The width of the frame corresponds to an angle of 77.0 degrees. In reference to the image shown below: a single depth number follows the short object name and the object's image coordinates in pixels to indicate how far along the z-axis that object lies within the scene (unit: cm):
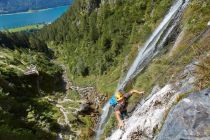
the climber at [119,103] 858
